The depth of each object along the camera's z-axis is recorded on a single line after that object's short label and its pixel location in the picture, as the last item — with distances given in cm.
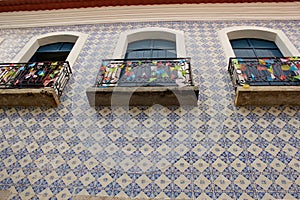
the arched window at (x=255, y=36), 440
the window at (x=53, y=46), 467
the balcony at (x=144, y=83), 325
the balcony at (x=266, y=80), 317
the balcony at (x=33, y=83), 341
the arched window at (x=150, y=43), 453
